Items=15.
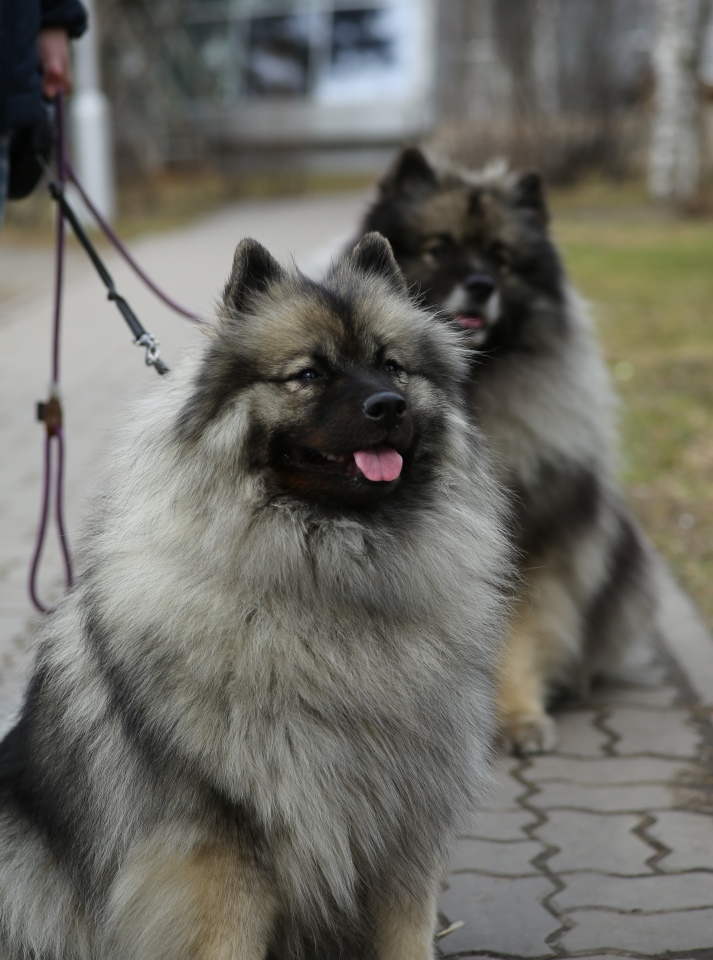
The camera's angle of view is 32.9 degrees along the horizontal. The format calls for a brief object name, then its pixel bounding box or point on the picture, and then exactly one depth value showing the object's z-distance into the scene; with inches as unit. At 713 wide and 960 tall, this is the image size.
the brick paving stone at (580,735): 172.7
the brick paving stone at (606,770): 162.4
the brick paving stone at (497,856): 140.0
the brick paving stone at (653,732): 170.6
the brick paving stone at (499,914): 124.5
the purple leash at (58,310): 149.2
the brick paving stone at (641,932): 123.0
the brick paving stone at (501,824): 147.9
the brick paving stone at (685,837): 139.6
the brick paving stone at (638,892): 131.1
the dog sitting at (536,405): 182.9
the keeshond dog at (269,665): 102.7
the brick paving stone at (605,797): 154.4
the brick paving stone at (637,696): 188.4
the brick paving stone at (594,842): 140.3
